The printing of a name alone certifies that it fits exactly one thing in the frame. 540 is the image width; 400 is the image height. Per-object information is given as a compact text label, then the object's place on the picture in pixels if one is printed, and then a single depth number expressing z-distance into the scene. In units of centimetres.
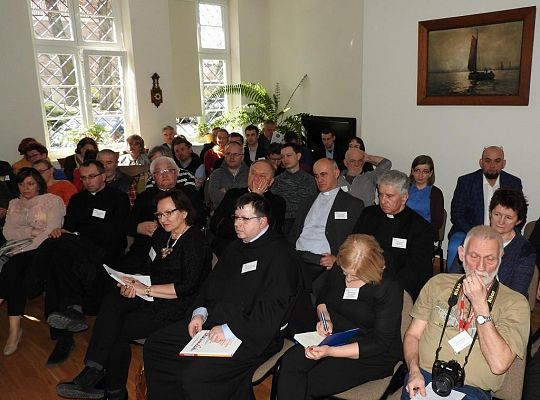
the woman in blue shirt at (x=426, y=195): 424
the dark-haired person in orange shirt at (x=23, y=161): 564
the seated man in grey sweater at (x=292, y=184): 438
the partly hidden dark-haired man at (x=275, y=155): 534
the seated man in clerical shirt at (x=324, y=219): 360
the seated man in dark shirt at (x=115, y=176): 479
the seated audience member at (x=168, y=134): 754
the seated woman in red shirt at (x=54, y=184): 445
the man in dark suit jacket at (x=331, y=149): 646
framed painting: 435
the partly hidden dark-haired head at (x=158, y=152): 530
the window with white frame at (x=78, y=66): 732
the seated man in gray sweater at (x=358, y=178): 443
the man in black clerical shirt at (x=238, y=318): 241
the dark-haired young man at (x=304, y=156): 600
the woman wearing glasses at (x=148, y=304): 279
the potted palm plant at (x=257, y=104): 874
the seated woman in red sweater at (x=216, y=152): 648
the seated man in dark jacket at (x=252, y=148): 691
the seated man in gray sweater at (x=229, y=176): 483
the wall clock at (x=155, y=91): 793
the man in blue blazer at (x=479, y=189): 412
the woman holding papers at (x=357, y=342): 228
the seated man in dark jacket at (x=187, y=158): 608
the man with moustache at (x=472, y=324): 194
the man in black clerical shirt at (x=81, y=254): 353
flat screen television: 692
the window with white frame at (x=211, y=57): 891
